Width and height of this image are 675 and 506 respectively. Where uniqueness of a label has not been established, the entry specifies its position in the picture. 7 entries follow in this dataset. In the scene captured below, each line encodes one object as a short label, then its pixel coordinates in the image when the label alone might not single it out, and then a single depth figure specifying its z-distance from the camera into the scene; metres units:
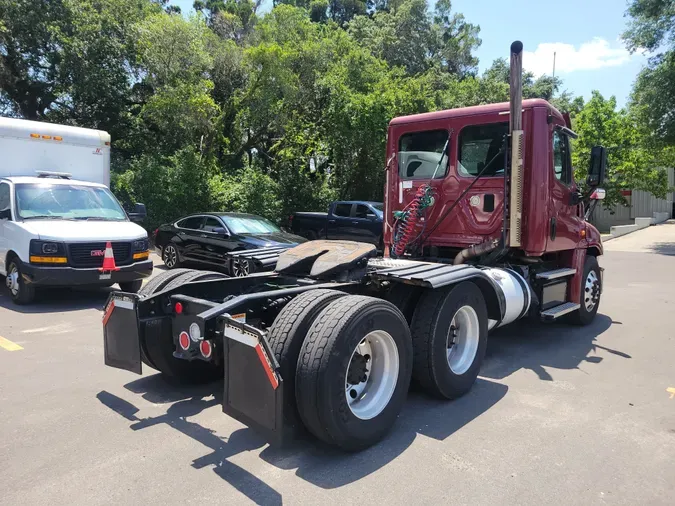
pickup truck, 14.51
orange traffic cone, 8.18
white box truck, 7.94
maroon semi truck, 3.34
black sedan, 10.88
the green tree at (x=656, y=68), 18.42
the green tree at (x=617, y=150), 24.67
